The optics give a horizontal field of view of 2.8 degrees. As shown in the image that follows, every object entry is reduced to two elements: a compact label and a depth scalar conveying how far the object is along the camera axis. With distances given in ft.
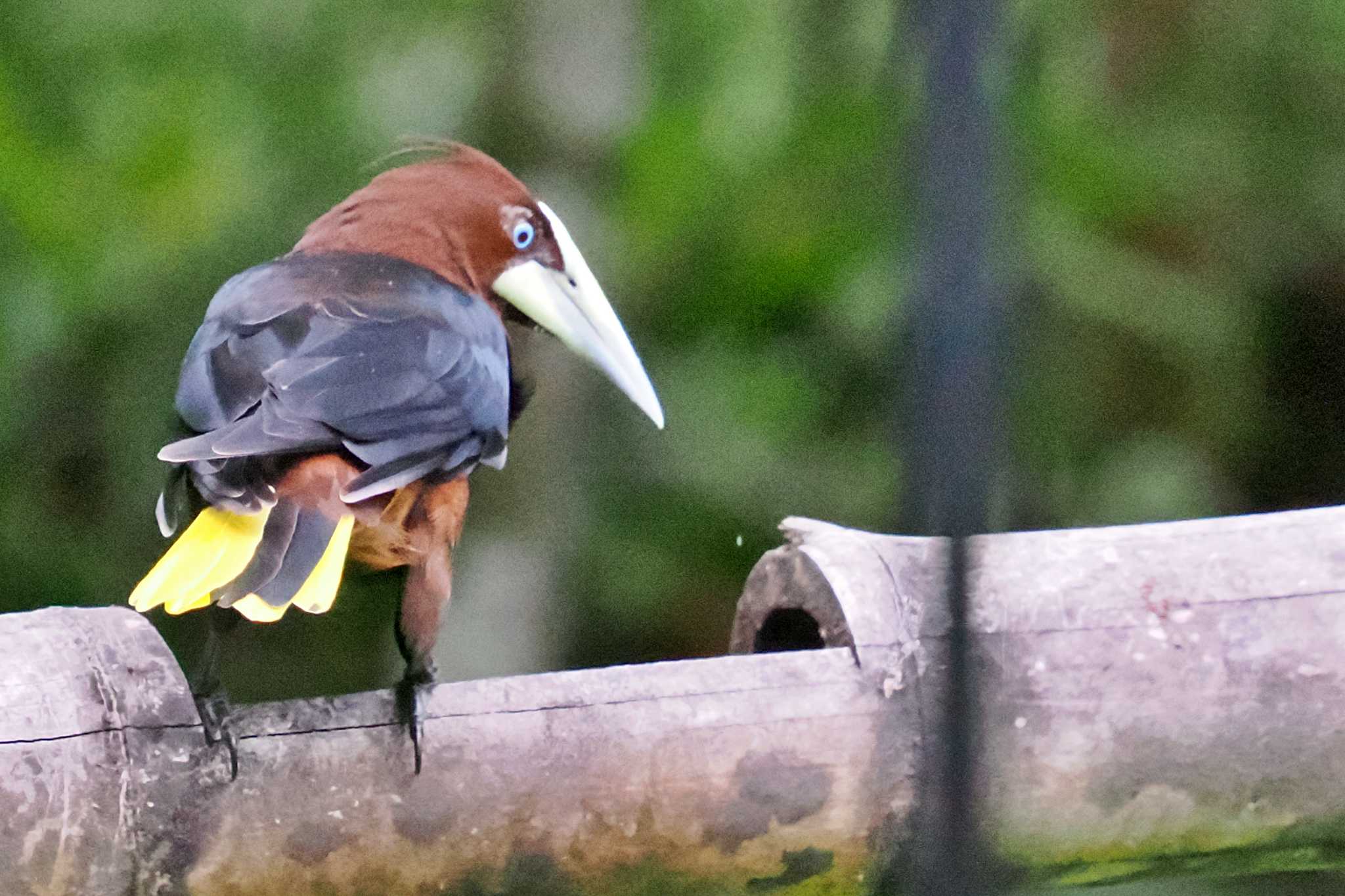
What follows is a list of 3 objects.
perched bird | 19.25
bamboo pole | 19.15
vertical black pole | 11.10
